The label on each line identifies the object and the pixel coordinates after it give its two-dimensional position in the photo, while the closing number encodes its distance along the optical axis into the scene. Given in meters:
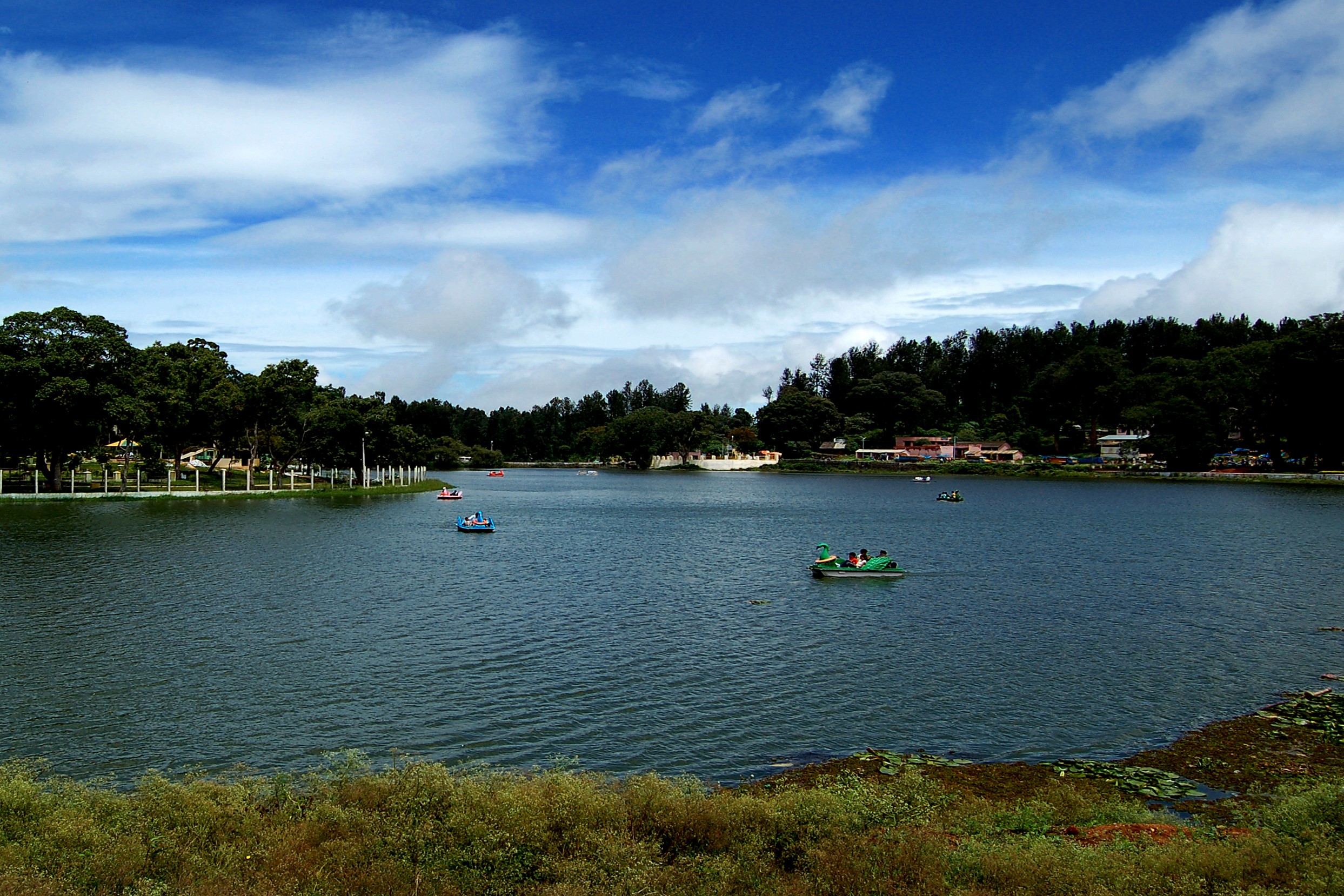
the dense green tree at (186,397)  77.69
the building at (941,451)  177.50
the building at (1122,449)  160.25
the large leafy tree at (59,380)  71.00
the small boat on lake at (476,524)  63.09
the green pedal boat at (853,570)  41.50
